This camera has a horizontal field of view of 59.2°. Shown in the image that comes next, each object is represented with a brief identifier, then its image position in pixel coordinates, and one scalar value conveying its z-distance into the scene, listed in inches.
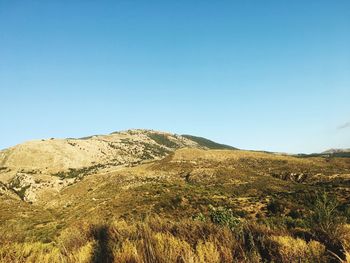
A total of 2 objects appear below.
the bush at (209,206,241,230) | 589.3
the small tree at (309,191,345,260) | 242.7
